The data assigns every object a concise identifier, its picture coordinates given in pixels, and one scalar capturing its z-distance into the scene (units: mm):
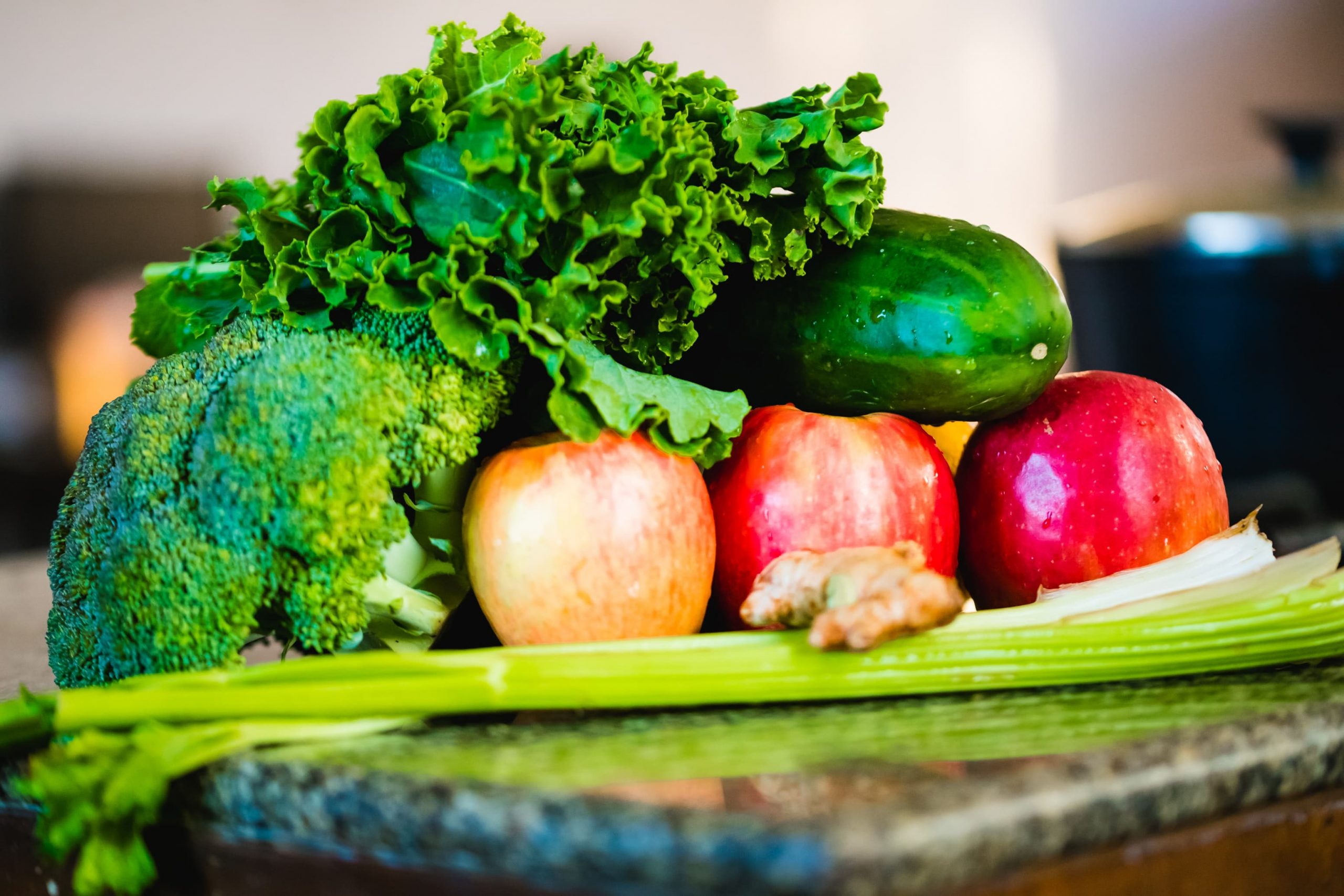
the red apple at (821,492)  755
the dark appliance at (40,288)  3154
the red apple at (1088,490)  812
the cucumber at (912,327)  819
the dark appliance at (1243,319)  1894
